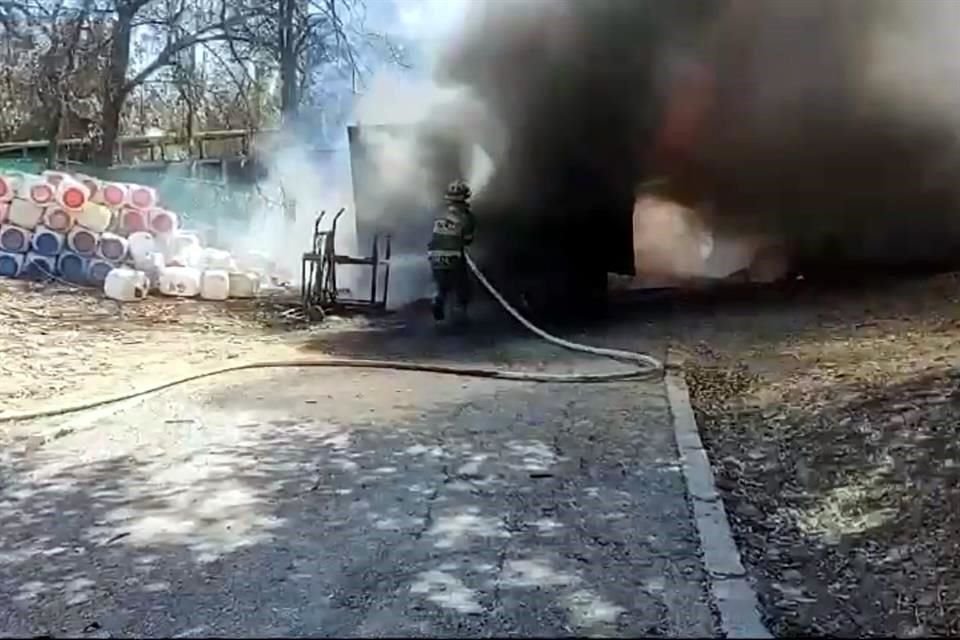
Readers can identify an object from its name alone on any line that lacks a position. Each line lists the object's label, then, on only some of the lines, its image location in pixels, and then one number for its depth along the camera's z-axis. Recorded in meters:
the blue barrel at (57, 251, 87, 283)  13.39
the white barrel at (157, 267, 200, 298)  13.09
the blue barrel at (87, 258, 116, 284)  13.41
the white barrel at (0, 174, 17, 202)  13.01
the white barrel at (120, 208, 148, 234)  13.71
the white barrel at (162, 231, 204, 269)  13.71
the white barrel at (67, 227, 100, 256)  13.46
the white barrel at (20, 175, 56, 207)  13.05
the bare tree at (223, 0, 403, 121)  17.91
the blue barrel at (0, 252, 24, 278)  13.25
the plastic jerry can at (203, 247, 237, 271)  14.18
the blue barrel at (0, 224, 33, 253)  13.23
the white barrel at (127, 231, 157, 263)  13.49
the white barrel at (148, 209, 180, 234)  13.85
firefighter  10.99
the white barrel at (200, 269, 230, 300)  13.13
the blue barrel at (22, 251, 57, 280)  13.30
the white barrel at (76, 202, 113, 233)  13.30
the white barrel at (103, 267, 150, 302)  12.47
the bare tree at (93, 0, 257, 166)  17.19
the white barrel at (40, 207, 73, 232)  13.10
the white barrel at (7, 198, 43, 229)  12.99
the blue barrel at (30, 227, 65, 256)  13.34
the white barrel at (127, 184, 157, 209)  13.78
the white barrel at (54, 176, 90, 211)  13.15
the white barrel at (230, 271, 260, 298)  13.53
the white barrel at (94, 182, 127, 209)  13.59
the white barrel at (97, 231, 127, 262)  13.51
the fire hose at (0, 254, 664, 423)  7.98
